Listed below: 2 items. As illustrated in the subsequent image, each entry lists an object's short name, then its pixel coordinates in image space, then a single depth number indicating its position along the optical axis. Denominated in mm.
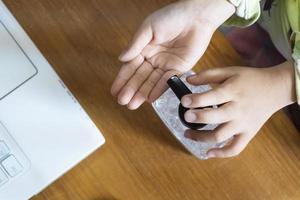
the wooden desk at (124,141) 822
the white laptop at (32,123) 795
